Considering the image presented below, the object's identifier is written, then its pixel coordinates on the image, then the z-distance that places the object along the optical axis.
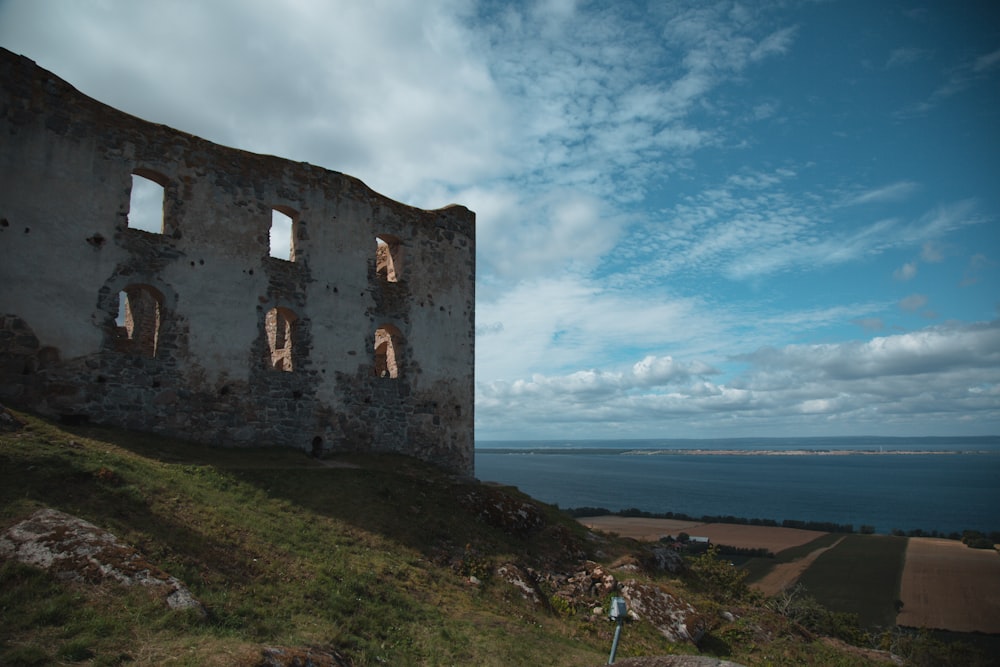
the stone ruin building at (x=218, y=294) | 13.98
